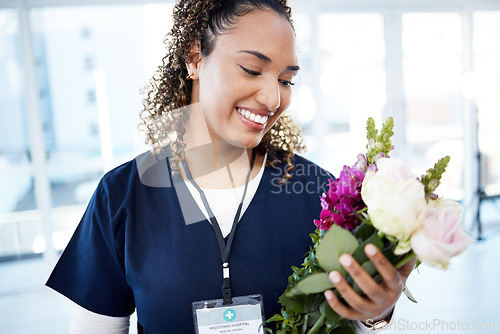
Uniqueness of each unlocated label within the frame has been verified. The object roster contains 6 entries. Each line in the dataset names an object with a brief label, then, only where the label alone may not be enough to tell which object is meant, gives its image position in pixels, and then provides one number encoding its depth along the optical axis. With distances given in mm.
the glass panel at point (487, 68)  5641
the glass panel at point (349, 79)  5219
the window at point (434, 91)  5527
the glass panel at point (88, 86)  4375
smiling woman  967
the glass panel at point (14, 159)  4238
